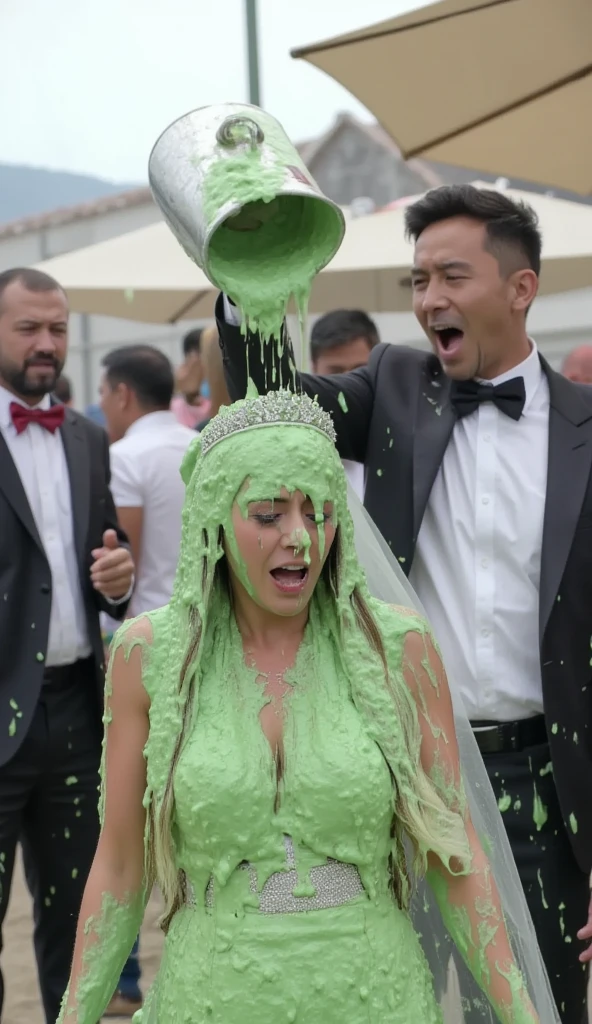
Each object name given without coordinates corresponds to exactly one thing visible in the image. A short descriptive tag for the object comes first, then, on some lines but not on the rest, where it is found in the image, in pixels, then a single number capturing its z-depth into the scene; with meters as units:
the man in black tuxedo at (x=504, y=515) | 3.33
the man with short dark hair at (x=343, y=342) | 5.81
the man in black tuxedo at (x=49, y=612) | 4.29
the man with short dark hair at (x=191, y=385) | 8.81
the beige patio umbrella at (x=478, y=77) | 4.60
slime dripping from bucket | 2.59
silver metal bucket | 2.46
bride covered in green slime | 2.35
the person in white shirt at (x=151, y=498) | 5.56
